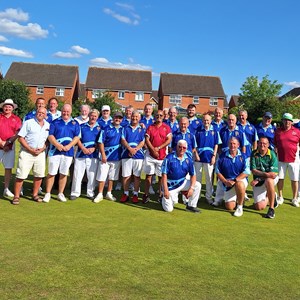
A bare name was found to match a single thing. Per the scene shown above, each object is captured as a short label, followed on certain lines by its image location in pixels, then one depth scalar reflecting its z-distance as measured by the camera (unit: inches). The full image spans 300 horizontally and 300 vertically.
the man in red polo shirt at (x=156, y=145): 320.8
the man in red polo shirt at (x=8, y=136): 305.1
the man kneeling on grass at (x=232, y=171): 304.0
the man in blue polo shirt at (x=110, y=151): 318.7
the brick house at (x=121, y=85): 2065.7
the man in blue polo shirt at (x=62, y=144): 300.5
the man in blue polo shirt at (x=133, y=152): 321.7
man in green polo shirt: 302.7
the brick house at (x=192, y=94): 2144.4
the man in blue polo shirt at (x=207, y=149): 327.3
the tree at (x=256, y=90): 1932.8
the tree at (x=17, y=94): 1414.9
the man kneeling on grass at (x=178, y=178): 291.4
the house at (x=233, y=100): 2717.5
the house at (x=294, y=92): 2539.6
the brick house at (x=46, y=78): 1937.7
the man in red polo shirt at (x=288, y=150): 337.1
